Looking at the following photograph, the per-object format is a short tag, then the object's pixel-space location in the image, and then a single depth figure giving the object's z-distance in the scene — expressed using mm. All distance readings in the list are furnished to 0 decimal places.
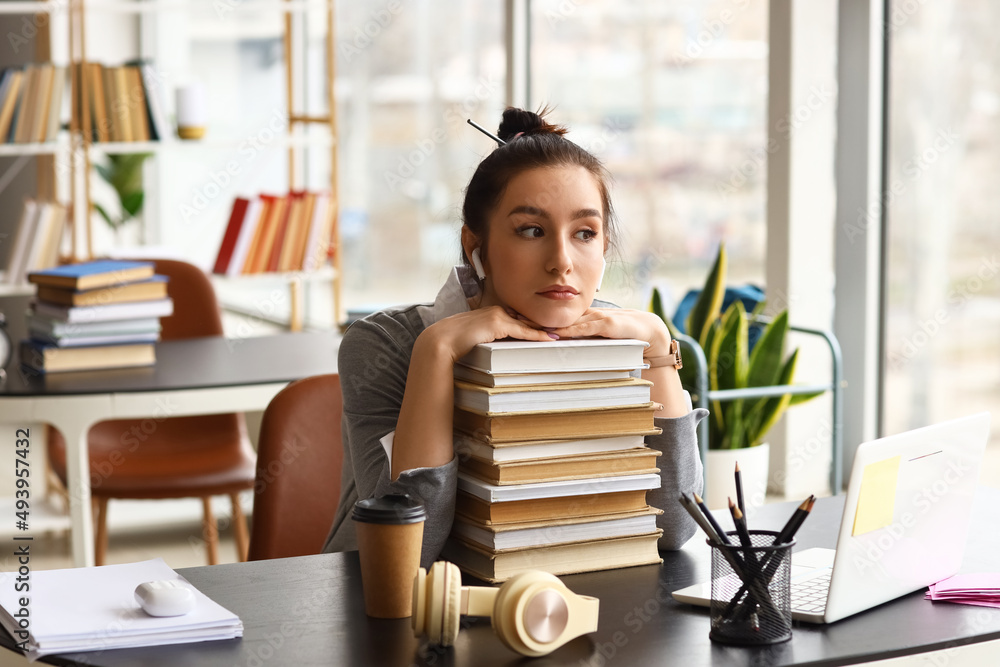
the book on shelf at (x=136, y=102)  4043
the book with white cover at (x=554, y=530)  1236
